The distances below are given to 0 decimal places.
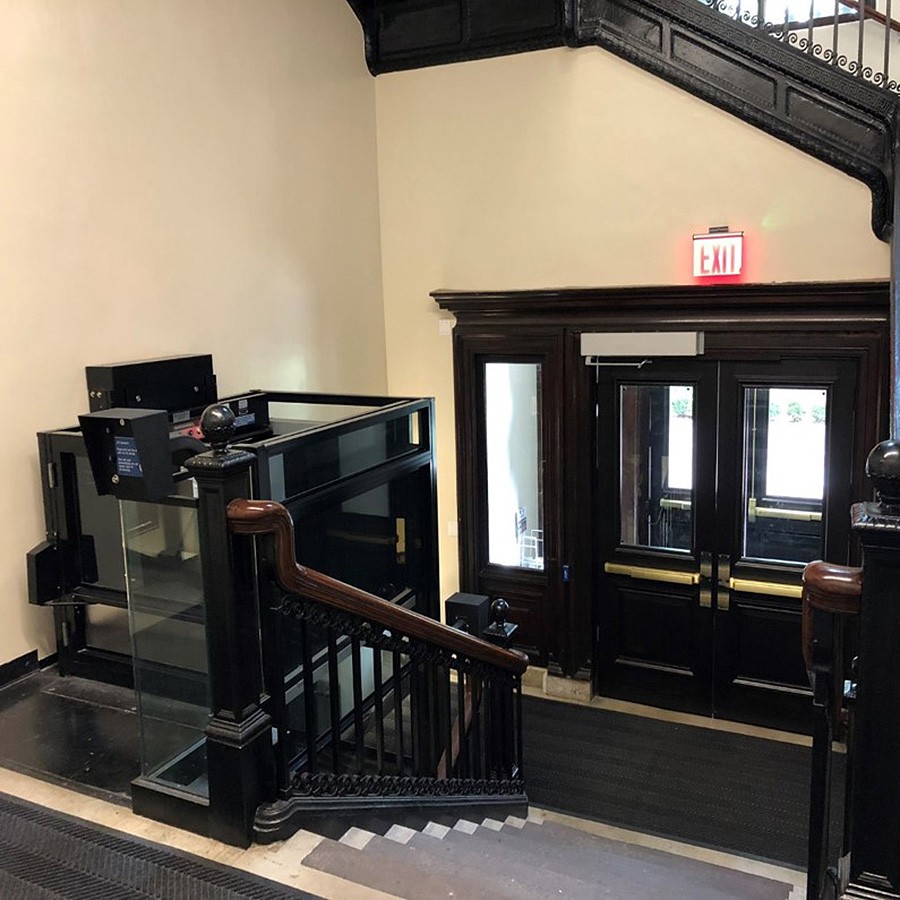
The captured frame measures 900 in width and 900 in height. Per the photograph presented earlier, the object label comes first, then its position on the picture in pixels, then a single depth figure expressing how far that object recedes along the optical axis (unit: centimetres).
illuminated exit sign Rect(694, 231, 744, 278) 484
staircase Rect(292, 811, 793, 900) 225
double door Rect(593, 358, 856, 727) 499
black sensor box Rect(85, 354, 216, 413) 359
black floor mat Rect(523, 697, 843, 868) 434
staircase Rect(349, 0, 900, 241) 432
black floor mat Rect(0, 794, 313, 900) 207
